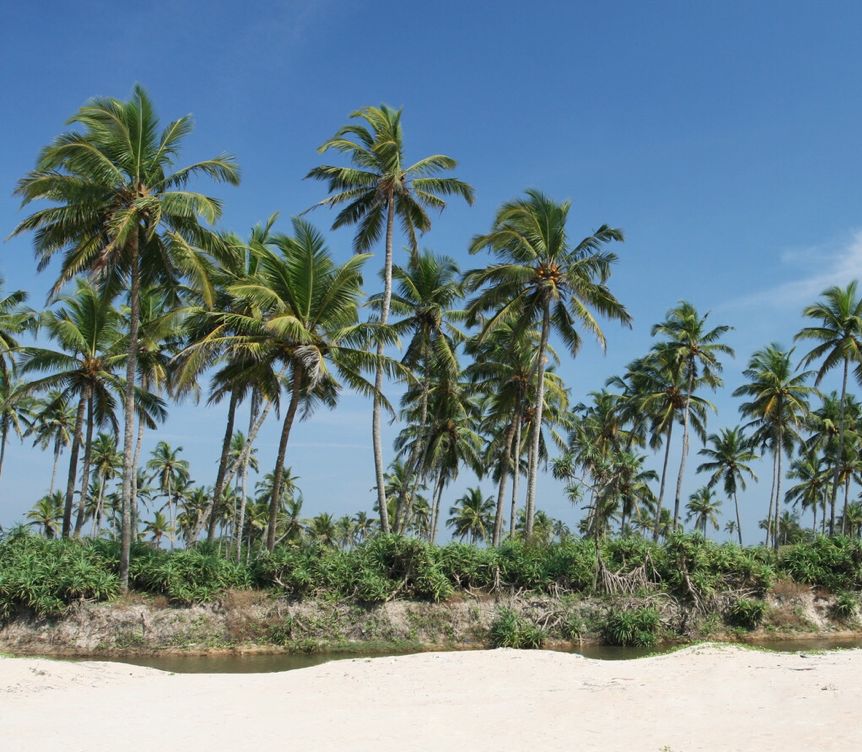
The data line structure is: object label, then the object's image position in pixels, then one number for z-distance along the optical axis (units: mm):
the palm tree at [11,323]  29188
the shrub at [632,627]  21344
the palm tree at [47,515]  48250
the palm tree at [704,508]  67062
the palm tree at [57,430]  41059
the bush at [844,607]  24500
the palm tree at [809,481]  52406
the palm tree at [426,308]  28688
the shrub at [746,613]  23109
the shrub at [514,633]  21094
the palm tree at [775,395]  39781
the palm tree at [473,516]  56562
